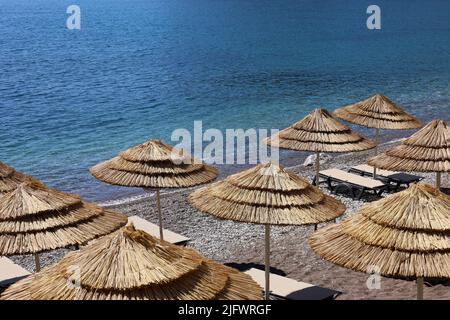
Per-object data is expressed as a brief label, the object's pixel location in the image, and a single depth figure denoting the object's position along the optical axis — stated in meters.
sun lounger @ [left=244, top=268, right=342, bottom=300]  9.92
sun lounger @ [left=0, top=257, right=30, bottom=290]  10.31
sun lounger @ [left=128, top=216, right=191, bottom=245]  12.22
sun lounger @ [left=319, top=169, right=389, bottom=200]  16.14
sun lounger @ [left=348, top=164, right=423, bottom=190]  16.84
